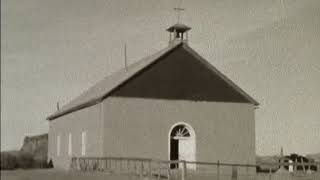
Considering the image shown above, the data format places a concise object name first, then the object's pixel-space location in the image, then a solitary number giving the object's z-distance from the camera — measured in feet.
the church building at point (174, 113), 94.48
